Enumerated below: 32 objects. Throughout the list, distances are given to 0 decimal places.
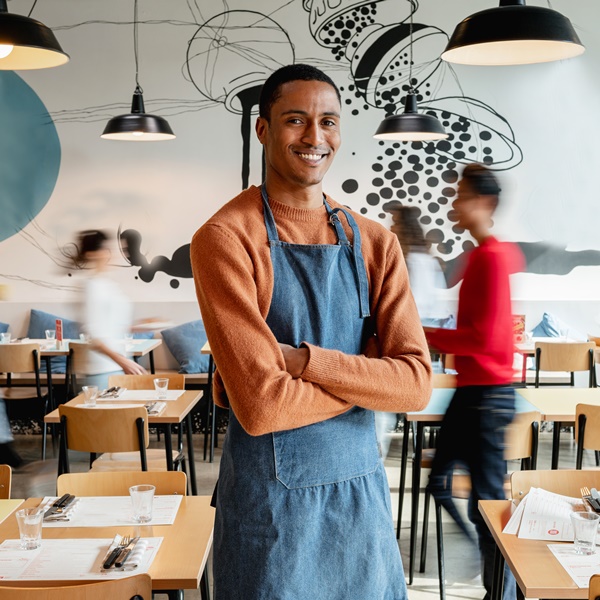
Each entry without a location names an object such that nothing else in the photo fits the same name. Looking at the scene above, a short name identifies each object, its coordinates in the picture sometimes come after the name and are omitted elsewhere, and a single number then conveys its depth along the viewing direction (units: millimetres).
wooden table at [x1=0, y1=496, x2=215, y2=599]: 1941
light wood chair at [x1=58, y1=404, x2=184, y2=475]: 3615
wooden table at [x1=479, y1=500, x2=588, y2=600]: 1881
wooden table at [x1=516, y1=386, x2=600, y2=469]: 3807
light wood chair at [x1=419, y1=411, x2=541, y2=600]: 3273
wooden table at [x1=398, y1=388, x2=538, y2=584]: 3678
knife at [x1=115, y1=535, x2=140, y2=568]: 1999
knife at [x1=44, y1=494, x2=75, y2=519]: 2381
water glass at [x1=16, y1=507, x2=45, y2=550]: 2111
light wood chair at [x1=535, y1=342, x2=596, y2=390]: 5785
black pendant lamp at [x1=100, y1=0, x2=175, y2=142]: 5551
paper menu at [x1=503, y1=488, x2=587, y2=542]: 2178
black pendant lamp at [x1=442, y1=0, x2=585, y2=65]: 2672
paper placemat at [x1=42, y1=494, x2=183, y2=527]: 2312
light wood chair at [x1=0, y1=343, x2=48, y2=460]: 5820
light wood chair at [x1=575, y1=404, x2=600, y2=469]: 3570
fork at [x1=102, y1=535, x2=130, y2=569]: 1992
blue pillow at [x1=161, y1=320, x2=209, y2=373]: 6754
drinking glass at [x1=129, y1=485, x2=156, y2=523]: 2299
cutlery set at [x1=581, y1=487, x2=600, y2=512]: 2371
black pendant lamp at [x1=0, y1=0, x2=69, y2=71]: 2961
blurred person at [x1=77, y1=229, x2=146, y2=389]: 4621
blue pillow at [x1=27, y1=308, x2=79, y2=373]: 7078
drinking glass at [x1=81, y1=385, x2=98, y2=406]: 4121
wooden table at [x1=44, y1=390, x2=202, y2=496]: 3918
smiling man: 1467
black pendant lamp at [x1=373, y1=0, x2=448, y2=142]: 5574
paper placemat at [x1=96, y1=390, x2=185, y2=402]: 4340
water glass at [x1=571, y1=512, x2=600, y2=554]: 2047
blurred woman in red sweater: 3172
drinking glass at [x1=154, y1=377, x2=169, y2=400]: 4379
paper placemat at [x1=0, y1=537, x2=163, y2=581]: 1959
